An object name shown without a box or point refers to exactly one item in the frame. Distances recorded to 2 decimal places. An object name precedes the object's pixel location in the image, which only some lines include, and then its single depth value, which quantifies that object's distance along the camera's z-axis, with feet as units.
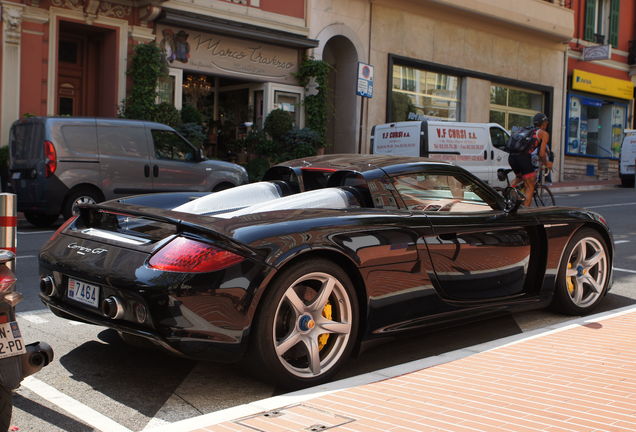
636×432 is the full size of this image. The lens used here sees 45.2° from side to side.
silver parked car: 38.78
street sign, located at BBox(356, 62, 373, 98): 56.08
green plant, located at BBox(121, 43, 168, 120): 56.18
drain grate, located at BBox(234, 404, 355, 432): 10.39
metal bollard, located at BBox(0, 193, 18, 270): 14.08
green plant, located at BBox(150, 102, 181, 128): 56.13
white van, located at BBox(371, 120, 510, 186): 60.03
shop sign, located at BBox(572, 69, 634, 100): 101.19
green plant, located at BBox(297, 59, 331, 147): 68.03
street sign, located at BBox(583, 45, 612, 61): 98.32
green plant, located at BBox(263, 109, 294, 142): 64.13
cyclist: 38.70
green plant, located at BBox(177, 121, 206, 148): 57.11
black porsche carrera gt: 12.53
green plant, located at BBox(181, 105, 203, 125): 59.93
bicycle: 39.93
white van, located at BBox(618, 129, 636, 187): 87.13
